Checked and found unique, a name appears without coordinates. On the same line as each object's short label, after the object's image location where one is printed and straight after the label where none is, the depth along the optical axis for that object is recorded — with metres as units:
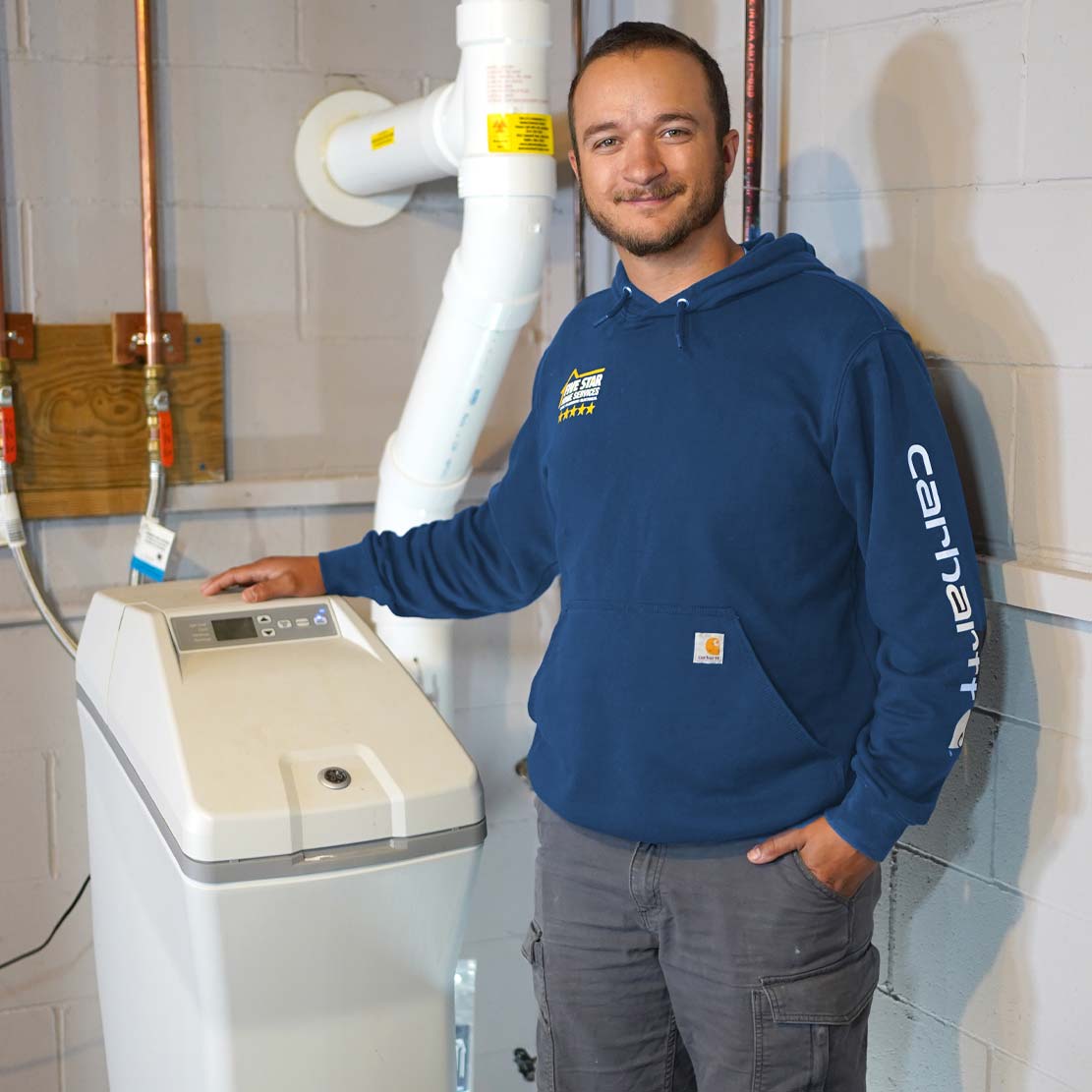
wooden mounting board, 1.90
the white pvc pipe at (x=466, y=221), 1.67
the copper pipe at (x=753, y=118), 1.68
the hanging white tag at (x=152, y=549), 1.93
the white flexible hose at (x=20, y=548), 1.86
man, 1.25
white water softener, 1.24
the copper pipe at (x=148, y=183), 1.86
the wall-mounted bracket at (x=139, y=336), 1.92
